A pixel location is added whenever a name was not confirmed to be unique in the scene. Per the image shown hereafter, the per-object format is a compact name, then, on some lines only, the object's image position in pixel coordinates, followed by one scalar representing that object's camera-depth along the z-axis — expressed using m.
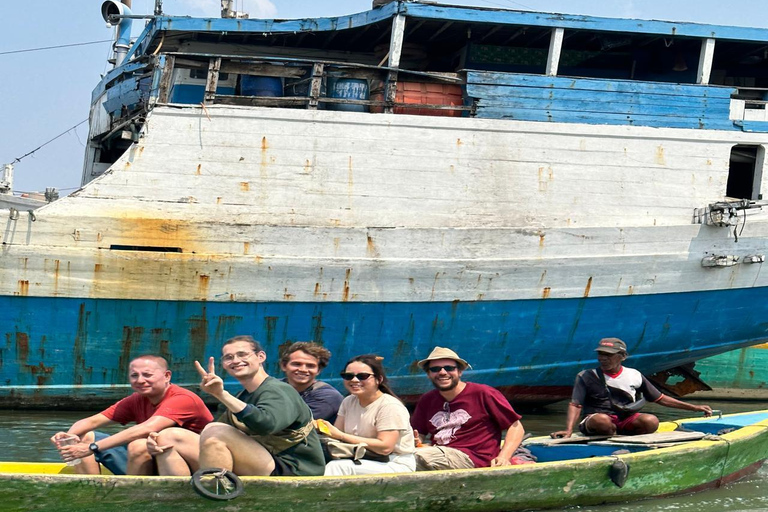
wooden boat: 5.20
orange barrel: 11.08
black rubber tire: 5.13
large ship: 9.86
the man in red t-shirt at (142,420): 5.22
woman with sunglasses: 5.60
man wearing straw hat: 6.04
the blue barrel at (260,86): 10.85
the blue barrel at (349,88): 10.99
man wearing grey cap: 7.75
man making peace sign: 4.67
